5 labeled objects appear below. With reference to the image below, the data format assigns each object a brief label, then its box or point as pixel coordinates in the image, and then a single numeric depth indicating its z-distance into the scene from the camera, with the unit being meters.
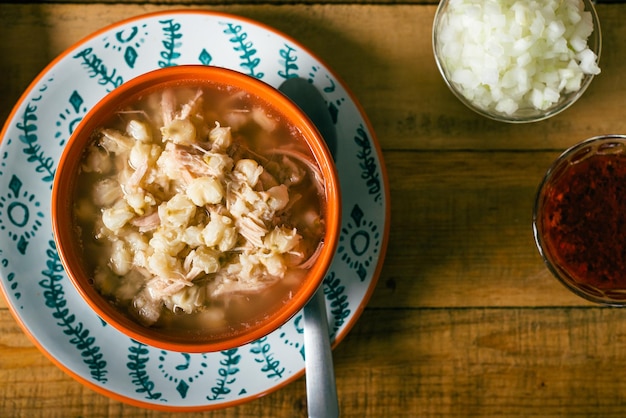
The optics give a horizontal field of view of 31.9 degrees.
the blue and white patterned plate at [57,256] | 0.69
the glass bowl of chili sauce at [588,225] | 0.71
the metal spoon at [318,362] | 0.67
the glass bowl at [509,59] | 0.70
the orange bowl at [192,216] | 0.64
